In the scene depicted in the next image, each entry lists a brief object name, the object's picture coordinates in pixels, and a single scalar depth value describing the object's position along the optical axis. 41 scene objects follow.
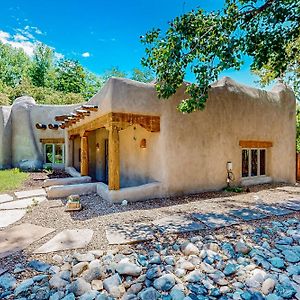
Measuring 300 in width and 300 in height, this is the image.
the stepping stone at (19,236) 3.93
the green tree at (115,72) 37.69
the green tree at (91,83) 37.44
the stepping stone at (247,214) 5.25
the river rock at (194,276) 3.08
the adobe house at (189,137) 6.99
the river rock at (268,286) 2.89
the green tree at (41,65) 35.38
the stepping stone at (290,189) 8.56
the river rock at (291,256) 3.54
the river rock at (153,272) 3.13
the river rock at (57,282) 2.94
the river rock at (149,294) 2.77
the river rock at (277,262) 3.39
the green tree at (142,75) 35.91
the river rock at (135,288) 2.88
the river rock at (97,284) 2.95
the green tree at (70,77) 35.66
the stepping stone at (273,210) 5.60
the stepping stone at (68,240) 3.92
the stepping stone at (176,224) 4.58
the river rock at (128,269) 3.18
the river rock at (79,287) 2.85
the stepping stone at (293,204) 6.05
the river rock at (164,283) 2.95
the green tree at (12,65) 36.22
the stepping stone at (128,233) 4.12
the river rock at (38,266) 3.30
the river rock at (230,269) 3.24
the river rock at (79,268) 3.21
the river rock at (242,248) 3.77
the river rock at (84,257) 3.50
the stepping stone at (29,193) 8.13
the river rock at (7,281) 2.94
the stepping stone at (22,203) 6.78
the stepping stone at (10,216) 5.35
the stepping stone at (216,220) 4.83
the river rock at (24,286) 2.84
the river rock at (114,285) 2.86
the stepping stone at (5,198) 7.55
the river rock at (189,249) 3.71
